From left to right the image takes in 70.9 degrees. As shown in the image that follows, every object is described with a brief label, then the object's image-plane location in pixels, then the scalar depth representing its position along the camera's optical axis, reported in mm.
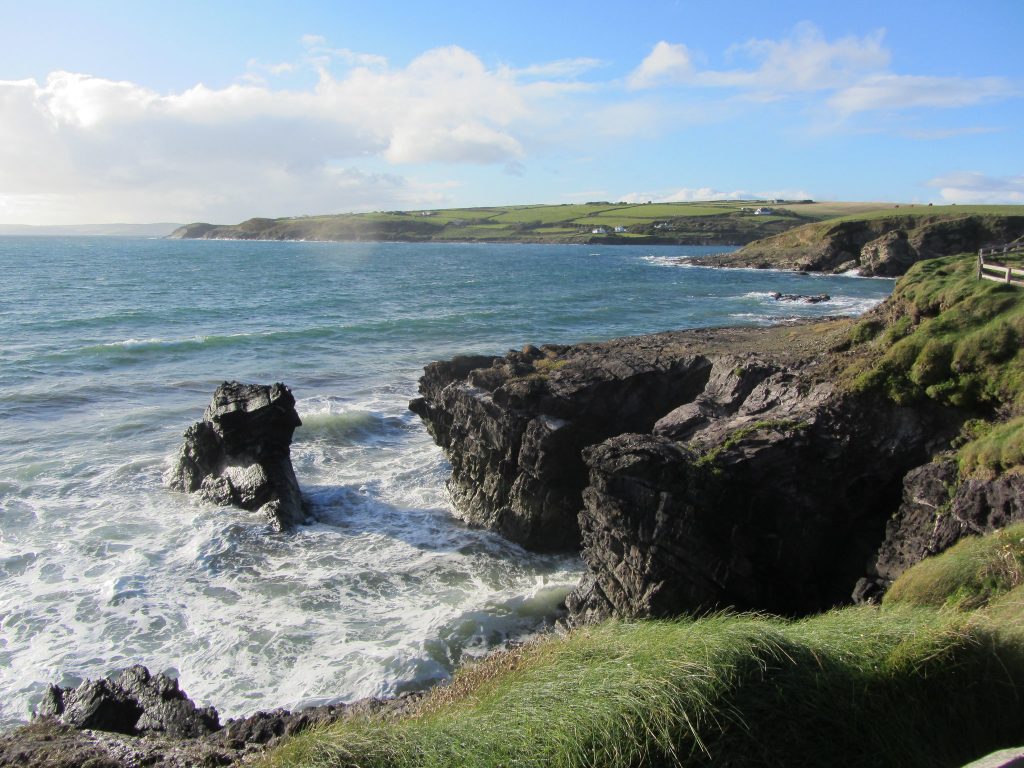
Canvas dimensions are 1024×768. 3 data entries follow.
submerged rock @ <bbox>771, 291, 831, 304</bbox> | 59138
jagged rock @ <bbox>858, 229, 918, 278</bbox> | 87438
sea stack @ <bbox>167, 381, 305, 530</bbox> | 21297
